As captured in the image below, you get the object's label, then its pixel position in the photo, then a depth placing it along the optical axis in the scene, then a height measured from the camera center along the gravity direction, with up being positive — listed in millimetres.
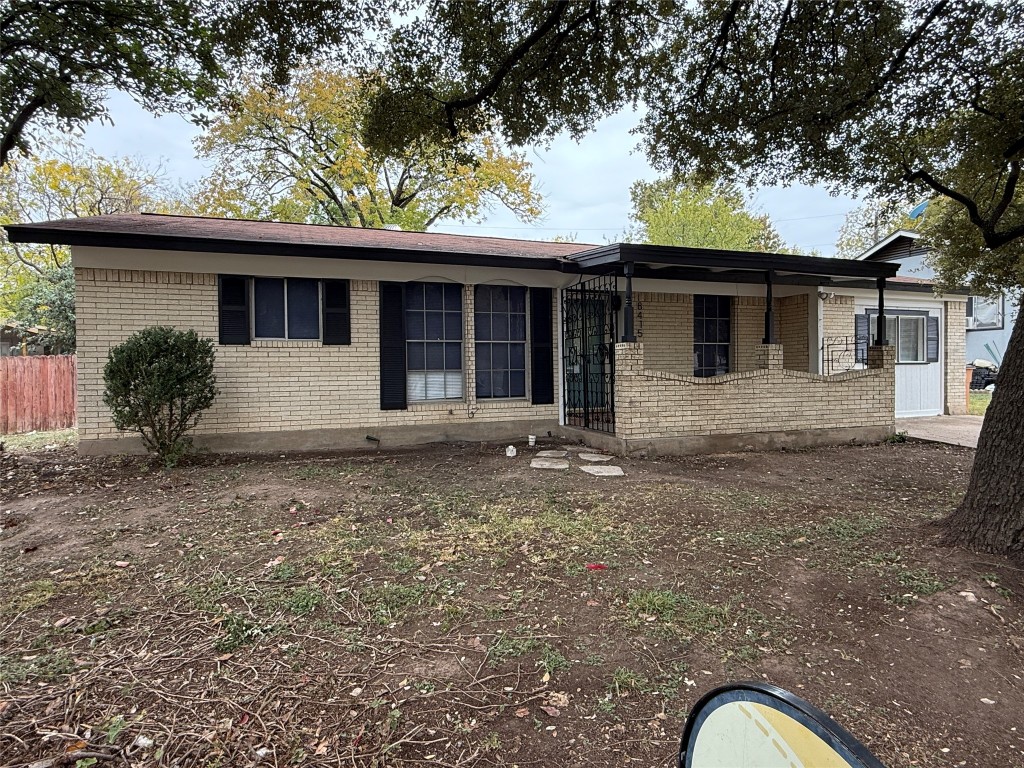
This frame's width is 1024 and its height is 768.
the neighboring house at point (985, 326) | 20781 +2000
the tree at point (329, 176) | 20438 +7980
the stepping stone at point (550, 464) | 7195 -1147
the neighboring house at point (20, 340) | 17594 +1410
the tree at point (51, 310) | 15391 +2074
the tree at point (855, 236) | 36938 +9300
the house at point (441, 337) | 7578 +627
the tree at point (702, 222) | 25844 +7107
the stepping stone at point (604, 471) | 6770 -1179
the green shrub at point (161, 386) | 6645 -80
